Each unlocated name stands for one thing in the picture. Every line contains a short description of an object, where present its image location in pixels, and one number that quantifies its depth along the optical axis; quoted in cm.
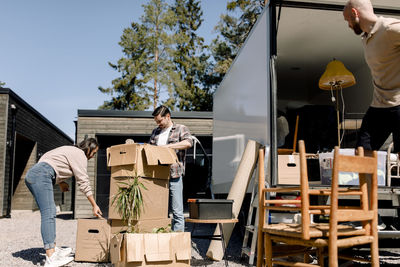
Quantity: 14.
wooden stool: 345
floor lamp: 599
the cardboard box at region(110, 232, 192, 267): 302
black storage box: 351
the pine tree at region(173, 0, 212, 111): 2034
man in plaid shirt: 418
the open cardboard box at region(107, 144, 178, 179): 368
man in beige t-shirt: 268
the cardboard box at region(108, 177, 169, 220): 371
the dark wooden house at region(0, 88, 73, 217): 1040
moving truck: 381
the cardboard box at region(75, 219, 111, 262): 404
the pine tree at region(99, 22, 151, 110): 1998
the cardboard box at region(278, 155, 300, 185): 370
